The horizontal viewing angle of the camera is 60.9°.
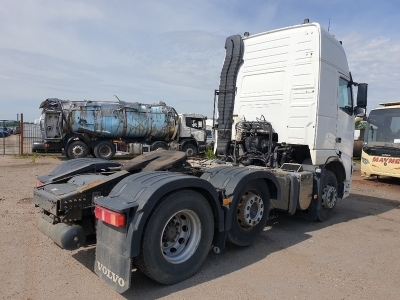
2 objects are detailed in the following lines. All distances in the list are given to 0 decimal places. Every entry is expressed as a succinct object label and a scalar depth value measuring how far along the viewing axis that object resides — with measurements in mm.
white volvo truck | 3475
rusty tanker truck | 17750
